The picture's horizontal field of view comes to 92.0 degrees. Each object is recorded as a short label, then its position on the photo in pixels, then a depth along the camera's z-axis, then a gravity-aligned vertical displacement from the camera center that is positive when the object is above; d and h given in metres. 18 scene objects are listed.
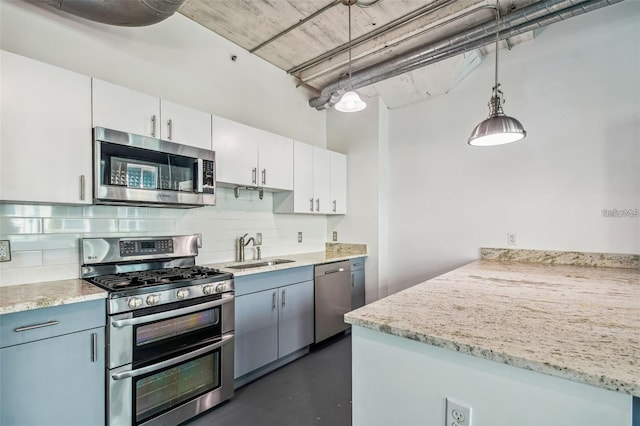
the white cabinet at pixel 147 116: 1.93 +0.69
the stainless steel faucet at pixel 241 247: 3.04 -0.32
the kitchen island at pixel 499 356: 0.82 -0.42
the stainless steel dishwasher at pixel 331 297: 3.13 -0.88
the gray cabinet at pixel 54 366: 1.42 -0.74
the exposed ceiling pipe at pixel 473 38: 2.32 +1.52
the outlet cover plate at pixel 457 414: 0.97 -0.64
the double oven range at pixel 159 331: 1.72 -0.72
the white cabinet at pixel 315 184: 3.33 +0.36
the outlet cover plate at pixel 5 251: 1.79 -0.20
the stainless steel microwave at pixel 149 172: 1.91 +0.30
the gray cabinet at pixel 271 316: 2.42 -0.88
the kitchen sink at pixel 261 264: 2.85 -0.48
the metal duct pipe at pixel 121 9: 1.80 +1.24
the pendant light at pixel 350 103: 2.26 +0.82
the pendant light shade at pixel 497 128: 1.83 +0.51
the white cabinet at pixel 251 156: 2.60 +0.54
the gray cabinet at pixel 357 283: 3.57 -0.81
